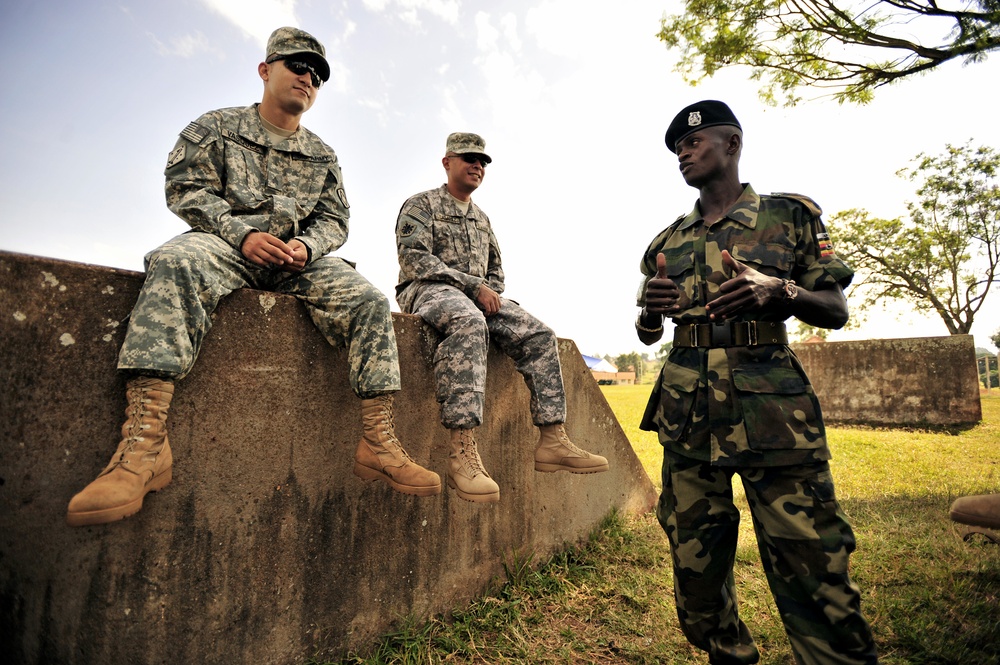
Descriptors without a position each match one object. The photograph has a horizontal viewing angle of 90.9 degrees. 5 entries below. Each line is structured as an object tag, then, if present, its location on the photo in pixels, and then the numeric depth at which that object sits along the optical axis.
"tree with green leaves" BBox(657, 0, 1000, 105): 3.85
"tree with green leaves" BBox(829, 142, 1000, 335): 15.82
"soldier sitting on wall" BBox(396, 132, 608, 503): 2.21
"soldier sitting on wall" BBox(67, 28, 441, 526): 1.52
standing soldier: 1.69
